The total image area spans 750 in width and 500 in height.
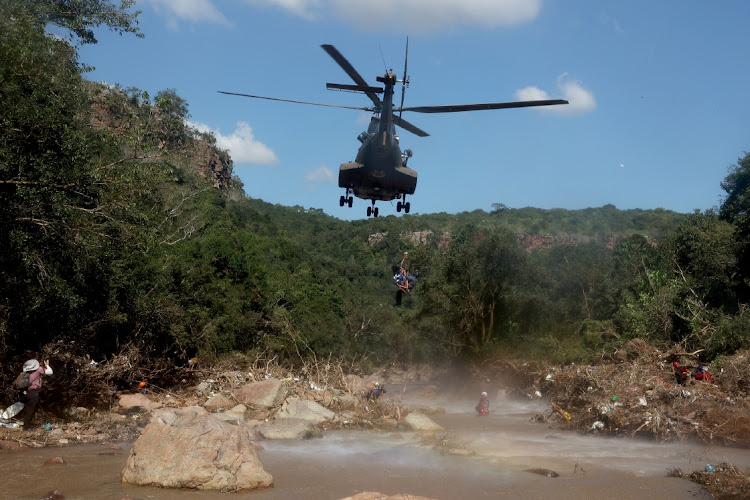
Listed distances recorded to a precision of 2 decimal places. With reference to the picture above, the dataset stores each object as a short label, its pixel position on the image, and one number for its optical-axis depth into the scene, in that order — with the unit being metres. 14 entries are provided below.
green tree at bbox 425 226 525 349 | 33.53
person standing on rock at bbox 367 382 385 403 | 18.73
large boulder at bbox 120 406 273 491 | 9.29
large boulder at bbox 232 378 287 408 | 17.19
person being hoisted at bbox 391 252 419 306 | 23.44
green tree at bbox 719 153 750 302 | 23.27
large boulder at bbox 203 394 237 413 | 17.28
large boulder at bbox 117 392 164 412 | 16.12
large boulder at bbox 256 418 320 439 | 15.03
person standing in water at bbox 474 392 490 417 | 23.48
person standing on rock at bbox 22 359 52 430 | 12.22
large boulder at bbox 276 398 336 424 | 16.67
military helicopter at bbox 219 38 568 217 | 15.86
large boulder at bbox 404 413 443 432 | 17.14
